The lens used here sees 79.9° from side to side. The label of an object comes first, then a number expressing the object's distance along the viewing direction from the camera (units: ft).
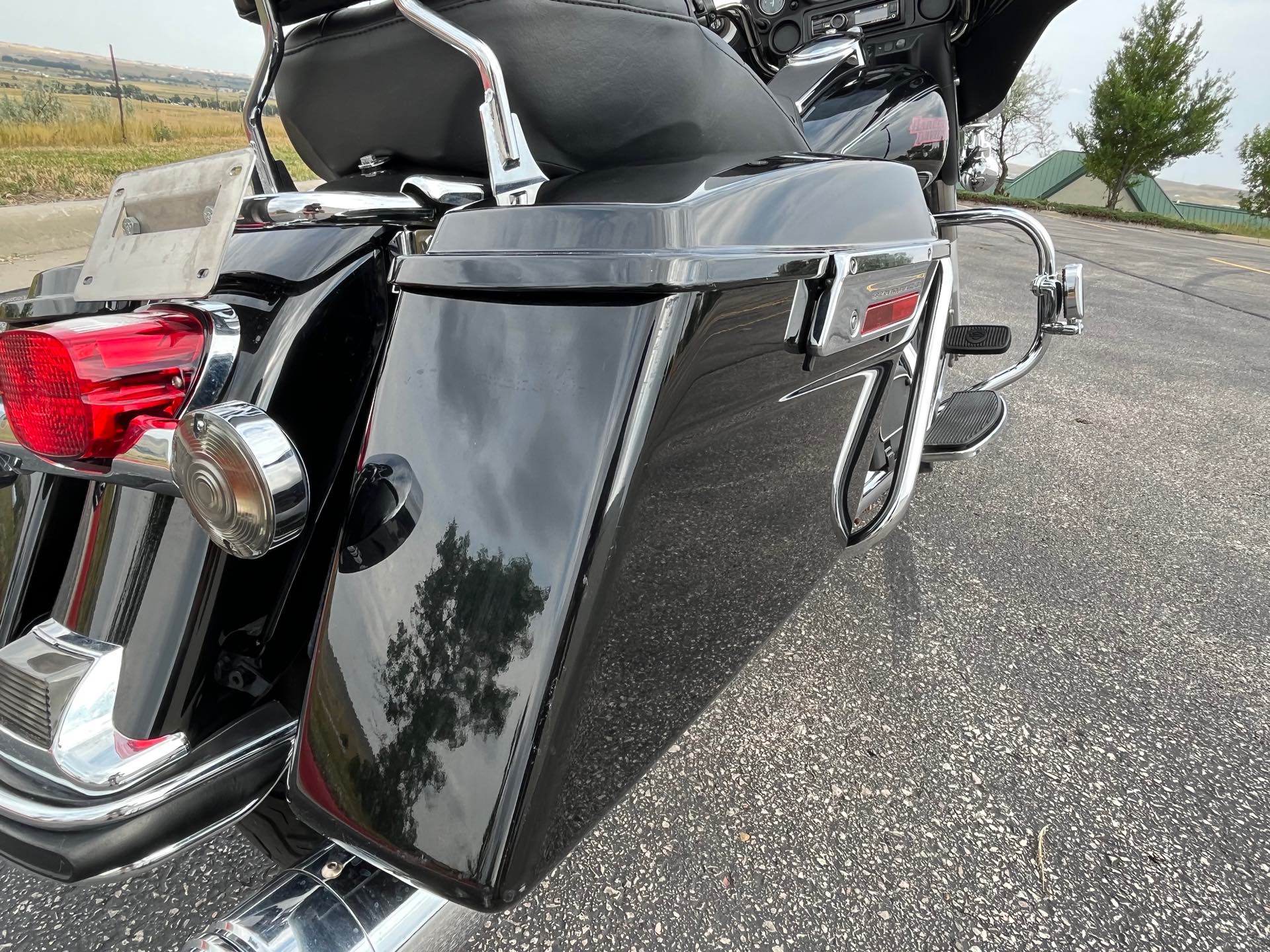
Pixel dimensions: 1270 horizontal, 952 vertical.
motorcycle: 2.23
